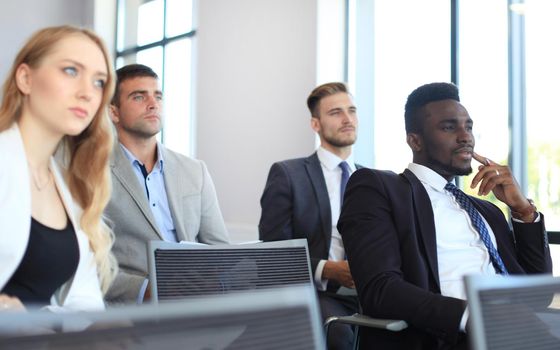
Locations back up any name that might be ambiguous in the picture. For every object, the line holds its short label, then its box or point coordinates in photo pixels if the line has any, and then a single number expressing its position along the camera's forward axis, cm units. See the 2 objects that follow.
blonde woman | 165
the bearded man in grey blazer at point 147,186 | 271
